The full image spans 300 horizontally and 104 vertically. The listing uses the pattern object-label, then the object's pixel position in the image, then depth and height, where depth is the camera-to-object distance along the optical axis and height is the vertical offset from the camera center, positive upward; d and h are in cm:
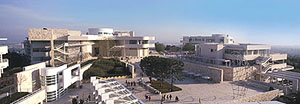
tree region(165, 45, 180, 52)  9330 -205
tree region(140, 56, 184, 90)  2889 -382
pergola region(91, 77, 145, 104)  1711 -537
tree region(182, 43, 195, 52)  8175 -83
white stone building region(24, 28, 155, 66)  4672 -38
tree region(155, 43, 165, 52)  8495 -140
